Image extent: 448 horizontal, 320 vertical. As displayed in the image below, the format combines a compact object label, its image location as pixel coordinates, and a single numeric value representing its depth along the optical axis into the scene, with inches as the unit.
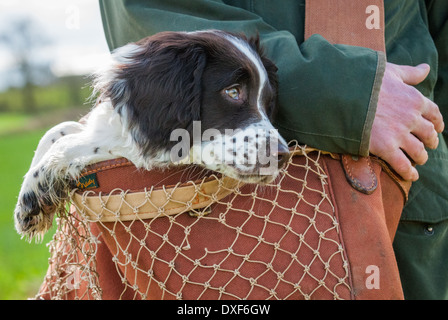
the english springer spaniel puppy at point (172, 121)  34.5
